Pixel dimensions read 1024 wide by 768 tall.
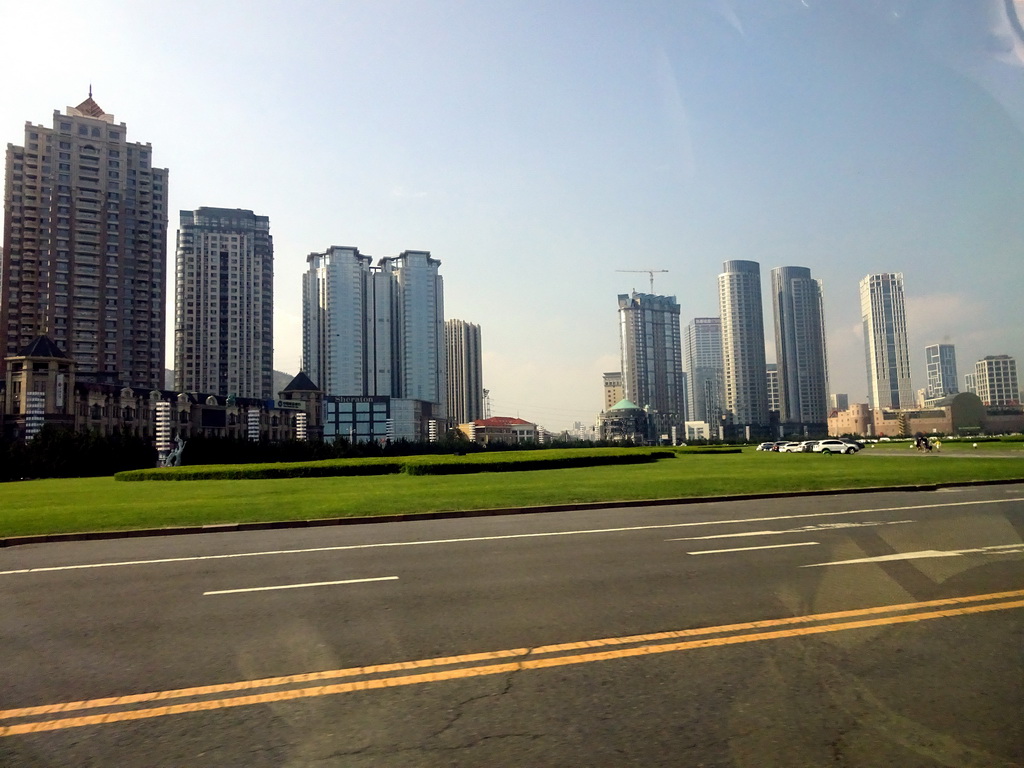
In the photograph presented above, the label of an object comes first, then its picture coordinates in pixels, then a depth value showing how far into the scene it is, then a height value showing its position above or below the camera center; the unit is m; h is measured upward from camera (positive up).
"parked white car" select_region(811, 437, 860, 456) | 55.44 -2.12
